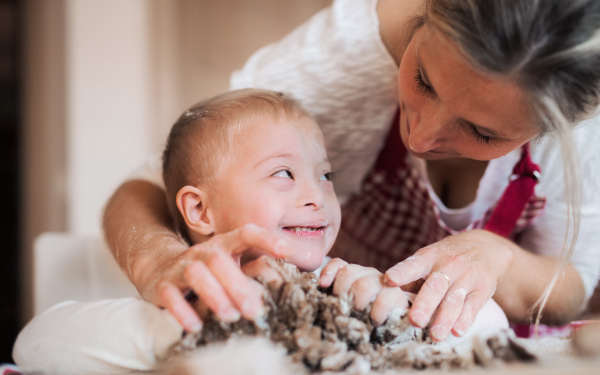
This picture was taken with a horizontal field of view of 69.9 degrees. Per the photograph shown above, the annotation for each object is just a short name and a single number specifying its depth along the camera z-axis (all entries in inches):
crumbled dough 15.7
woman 17.3
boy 17.6
